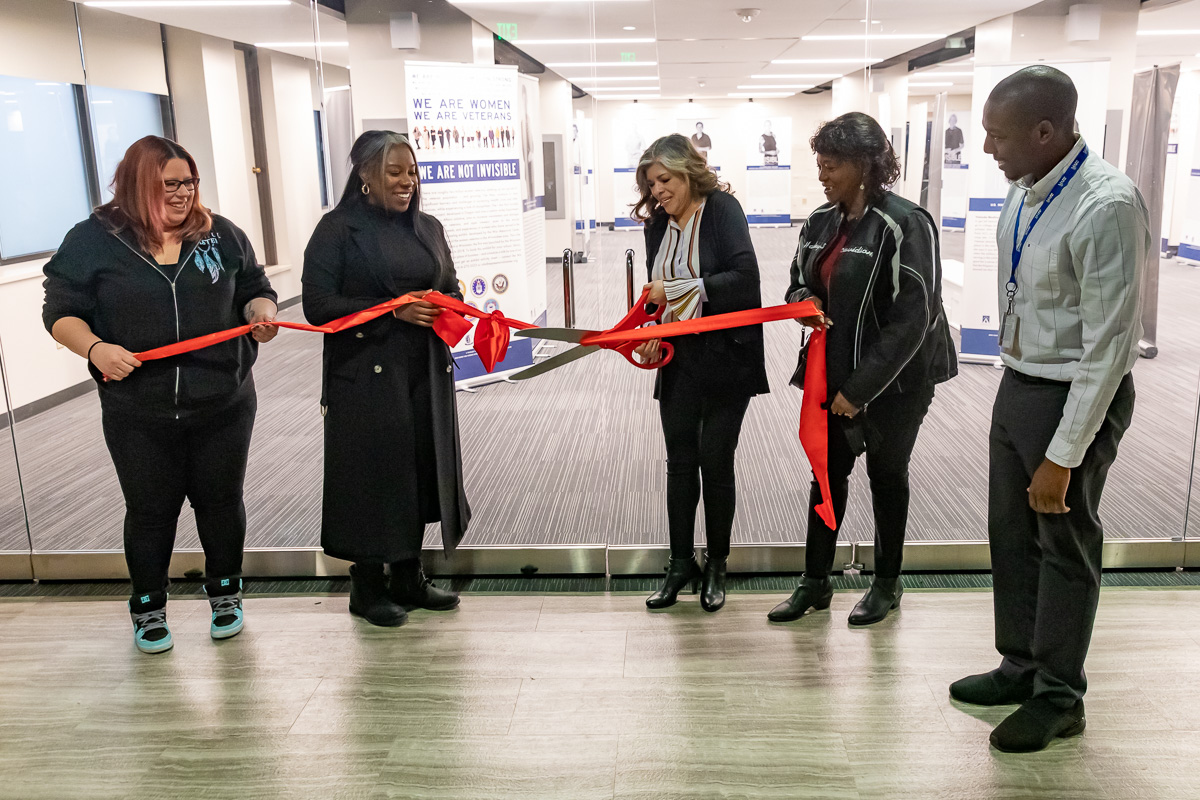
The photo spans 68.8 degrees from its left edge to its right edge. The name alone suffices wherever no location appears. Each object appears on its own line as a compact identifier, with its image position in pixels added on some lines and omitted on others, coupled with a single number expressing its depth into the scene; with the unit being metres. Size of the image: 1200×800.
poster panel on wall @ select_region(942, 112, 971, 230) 5.80
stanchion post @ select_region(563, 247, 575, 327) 4.28
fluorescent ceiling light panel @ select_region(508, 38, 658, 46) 4.18
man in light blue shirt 2.01
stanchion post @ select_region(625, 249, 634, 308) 3.64
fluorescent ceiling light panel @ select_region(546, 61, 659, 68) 3.95
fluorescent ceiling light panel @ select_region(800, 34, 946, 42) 3.57
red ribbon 2.80
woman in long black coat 2.88
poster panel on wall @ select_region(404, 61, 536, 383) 5.06
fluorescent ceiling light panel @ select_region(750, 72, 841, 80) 3.44
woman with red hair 2.72
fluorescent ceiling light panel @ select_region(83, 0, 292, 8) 3.30
